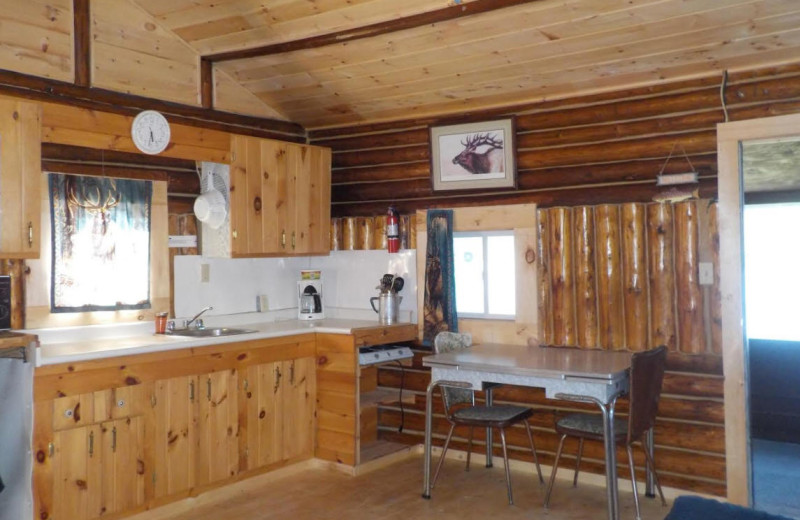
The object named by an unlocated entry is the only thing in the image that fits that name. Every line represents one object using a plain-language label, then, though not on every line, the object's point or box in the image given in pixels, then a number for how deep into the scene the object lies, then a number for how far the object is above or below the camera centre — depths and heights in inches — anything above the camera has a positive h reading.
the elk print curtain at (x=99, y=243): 168.1 +7.3
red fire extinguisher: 215.9 +10.8
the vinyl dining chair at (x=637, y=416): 148.8 -32.1
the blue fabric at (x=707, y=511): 89.5 -31.5
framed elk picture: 196.9 +30.5
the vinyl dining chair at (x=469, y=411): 169.8 -35.0
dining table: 148.7 -23.3
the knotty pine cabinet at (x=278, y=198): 193.3 +20.0
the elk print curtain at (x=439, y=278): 207.0 -3.2
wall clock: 169.2 +33.0
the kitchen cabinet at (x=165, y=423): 145.7 -34.3
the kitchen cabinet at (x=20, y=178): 145.8 +19.6
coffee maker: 222.7 -8.5
